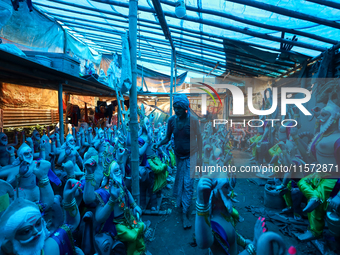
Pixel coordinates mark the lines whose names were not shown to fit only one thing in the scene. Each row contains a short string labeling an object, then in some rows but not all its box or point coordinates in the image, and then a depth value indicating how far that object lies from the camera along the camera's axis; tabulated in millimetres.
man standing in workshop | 3736
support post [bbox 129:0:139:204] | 2631
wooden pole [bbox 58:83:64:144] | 5250
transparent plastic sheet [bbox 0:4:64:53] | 6504
